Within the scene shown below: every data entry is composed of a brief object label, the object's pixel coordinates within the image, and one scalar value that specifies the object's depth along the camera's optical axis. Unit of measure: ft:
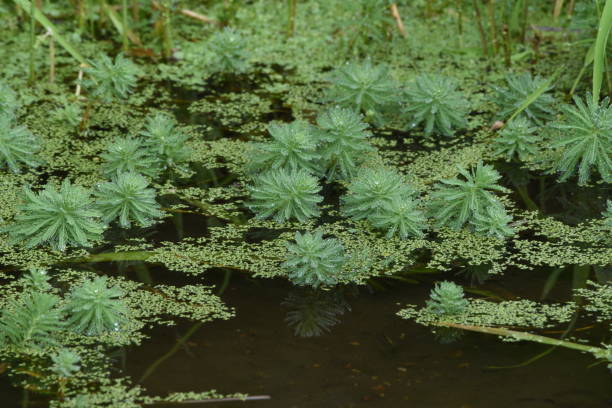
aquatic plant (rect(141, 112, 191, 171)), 24.39
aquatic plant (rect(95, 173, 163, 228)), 21.63
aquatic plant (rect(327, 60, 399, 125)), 26.45
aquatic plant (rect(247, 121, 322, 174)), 22.99
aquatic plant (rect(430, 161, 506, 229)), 21.49
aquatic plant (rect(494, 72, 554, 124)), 26.32
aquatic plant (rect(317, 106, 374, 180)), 23.59
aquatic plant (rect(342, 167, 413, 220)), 21.47
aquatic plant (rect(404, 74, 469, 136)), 26.09
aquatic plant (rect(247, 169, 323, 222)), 21.57
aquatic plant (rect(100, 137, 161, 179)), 23.53
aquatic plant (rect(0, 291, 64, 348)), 17.21
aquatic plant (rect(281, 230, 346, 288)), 19.29
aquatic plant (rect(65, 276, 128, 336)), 17.75
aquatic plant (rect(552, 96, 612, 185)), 23.26
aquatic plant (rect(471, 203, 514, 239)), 21.50
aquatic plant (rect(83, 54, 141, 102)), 25.82
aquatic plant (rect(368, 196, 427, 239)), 21.30
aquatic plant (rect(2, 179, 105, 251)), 20.65
